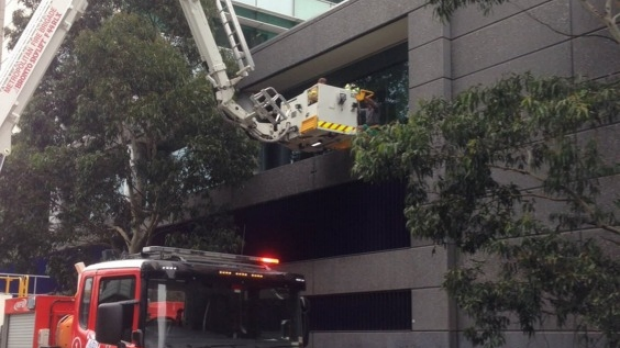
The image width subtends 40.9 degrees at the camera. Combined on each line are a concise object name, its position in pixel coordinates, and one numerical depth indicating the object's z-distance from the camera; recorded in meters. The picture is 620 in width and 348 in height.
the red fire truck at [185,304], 8.52
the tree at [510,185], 8.43
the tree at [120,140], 16.30
